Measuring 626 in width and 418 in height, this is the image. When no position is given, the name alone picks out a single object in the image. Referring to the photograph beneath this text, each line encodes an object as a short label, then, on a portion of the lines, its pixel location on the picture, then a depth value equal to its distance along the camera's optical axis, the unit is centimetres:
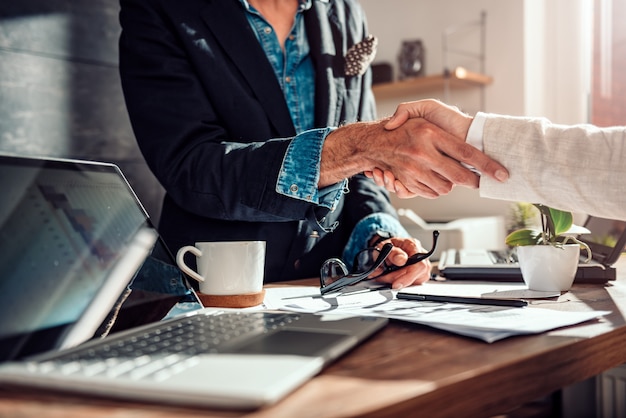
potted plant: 97
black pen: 79
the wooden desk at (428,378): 42
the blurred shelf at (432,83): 292
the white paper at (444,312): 64
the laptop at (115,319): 45
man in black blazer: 103
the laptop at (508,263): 108
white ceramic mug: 87
